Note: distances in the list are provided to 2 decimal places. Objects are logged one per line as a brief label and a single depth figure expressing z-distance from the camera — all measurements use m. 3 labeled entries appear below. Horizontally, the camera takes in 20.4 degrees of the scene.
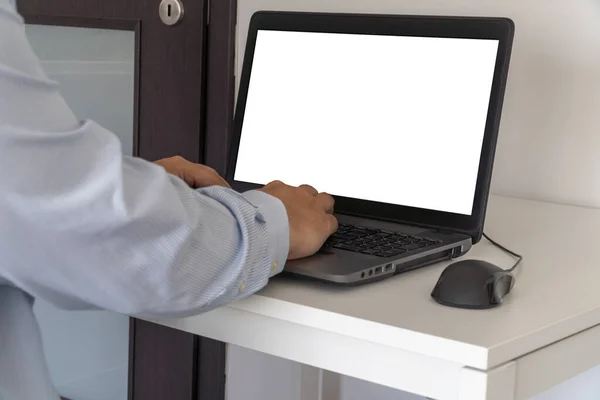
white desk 1.58
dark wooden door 2.36
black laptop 1.86
